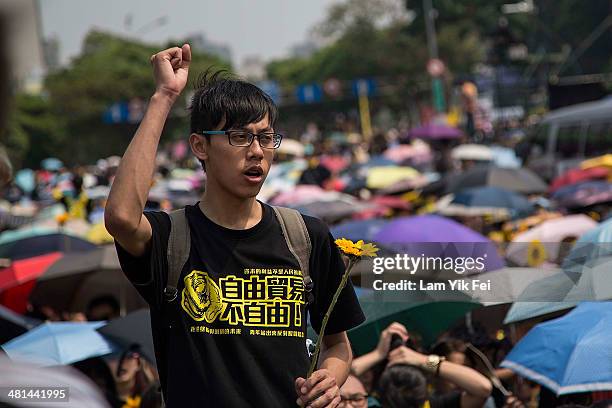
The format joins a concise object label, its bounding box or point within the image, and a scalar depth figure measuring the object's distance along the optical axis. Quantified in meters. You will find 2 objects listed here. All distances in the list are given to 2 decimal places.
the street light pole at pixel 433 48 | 55.88
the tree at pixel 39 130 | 86.25
